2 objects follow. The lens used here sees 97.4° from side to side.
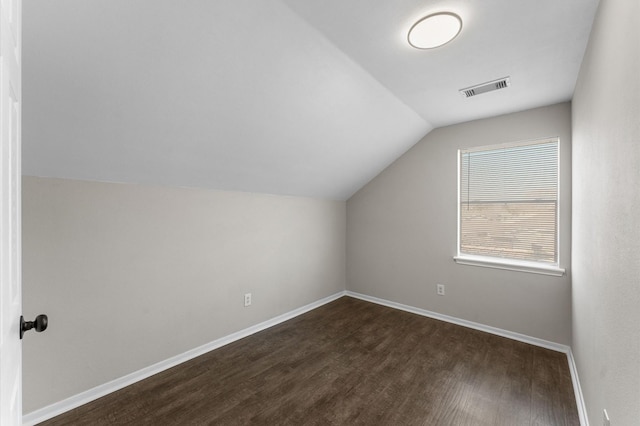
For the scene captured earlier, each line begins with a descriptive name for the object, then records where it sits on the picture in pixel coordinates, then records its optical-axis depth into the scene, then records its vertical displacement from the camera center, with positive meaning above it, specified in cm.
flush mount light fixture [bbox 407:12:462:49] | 159 +108
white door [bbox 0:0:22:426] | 66 -1
